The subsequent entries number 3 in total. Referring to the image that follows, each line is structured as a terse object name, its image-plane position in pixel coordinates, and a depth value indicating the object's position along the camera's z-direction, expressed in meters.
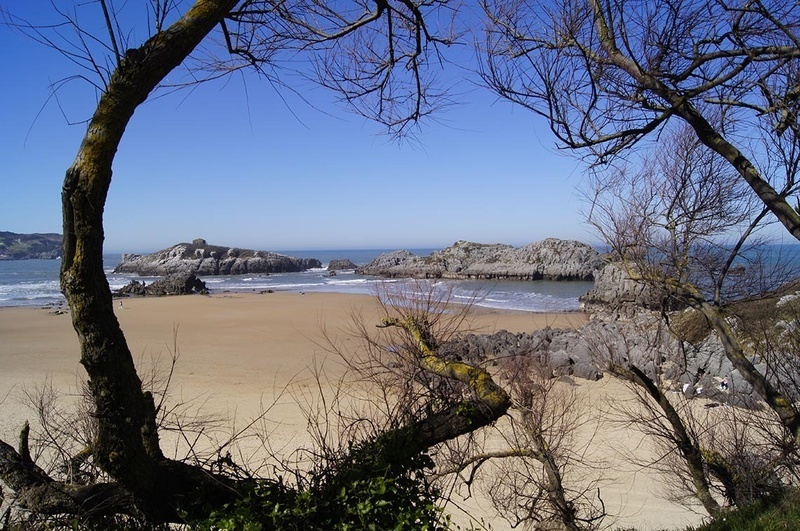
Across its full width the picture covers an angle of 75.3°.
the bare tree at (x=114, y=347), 2.16
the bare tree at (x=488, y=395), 3.64
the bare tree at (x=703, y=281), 6.66
